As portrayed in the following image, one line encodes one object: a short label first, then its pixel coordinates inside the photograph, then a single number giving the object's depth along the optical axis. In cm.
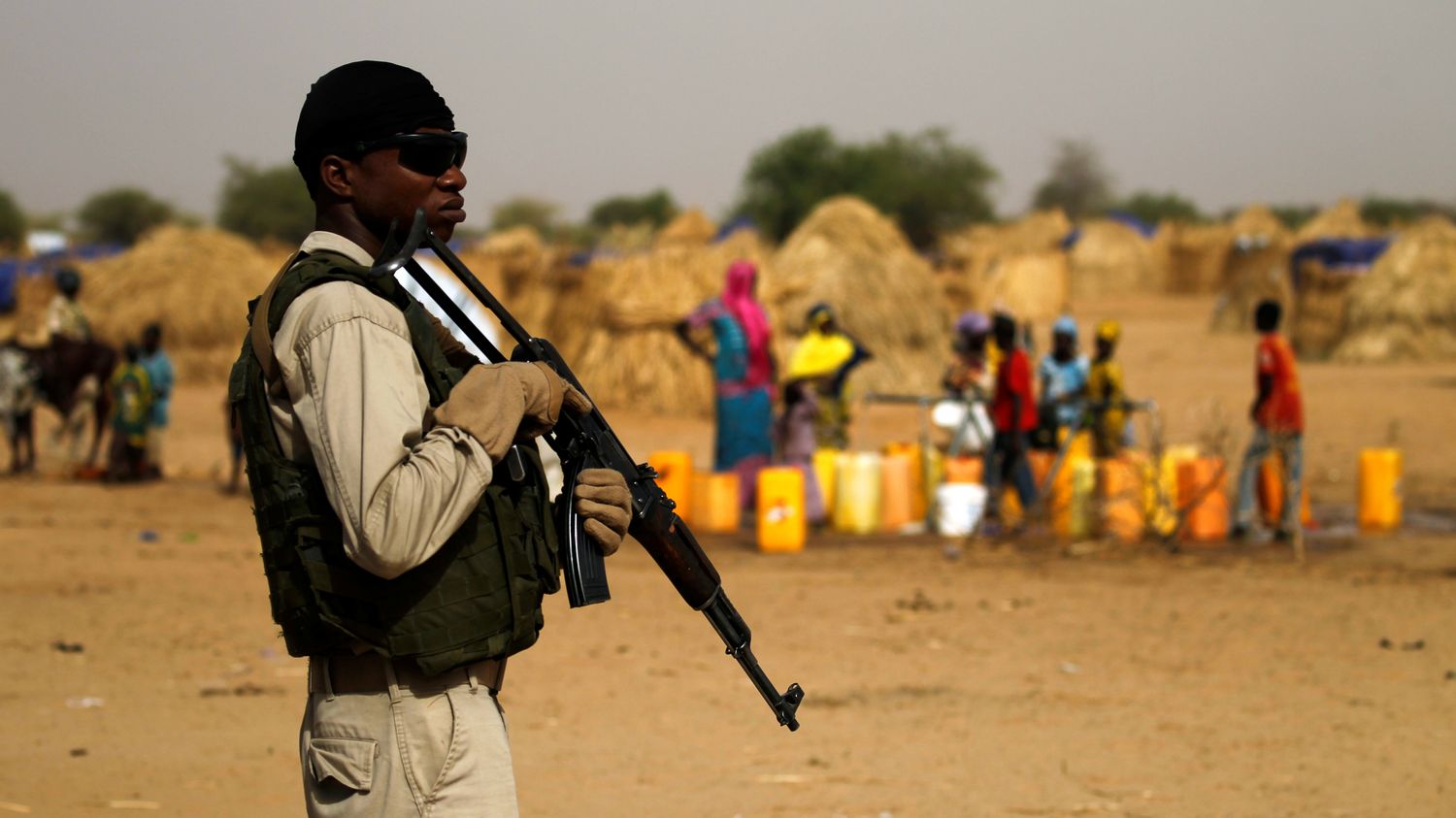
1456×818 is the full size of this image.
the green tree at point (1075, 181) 8962
